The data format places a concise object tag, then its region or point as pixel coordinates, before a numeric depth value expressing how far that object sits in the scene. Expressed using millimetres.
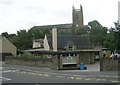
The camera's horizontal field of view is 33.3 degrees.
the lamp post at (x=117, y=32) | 22445
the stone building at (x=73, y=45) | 41395
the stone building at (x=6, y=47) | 49325
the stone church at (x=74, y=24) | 83180
